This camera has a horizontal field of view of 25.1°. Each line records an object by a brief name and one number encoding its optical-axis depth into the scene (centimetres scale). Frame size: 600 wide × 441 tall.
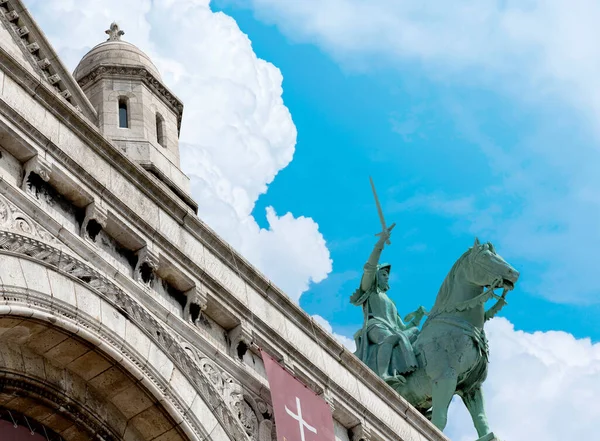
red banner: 1736
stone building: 1491
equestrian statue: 2748
